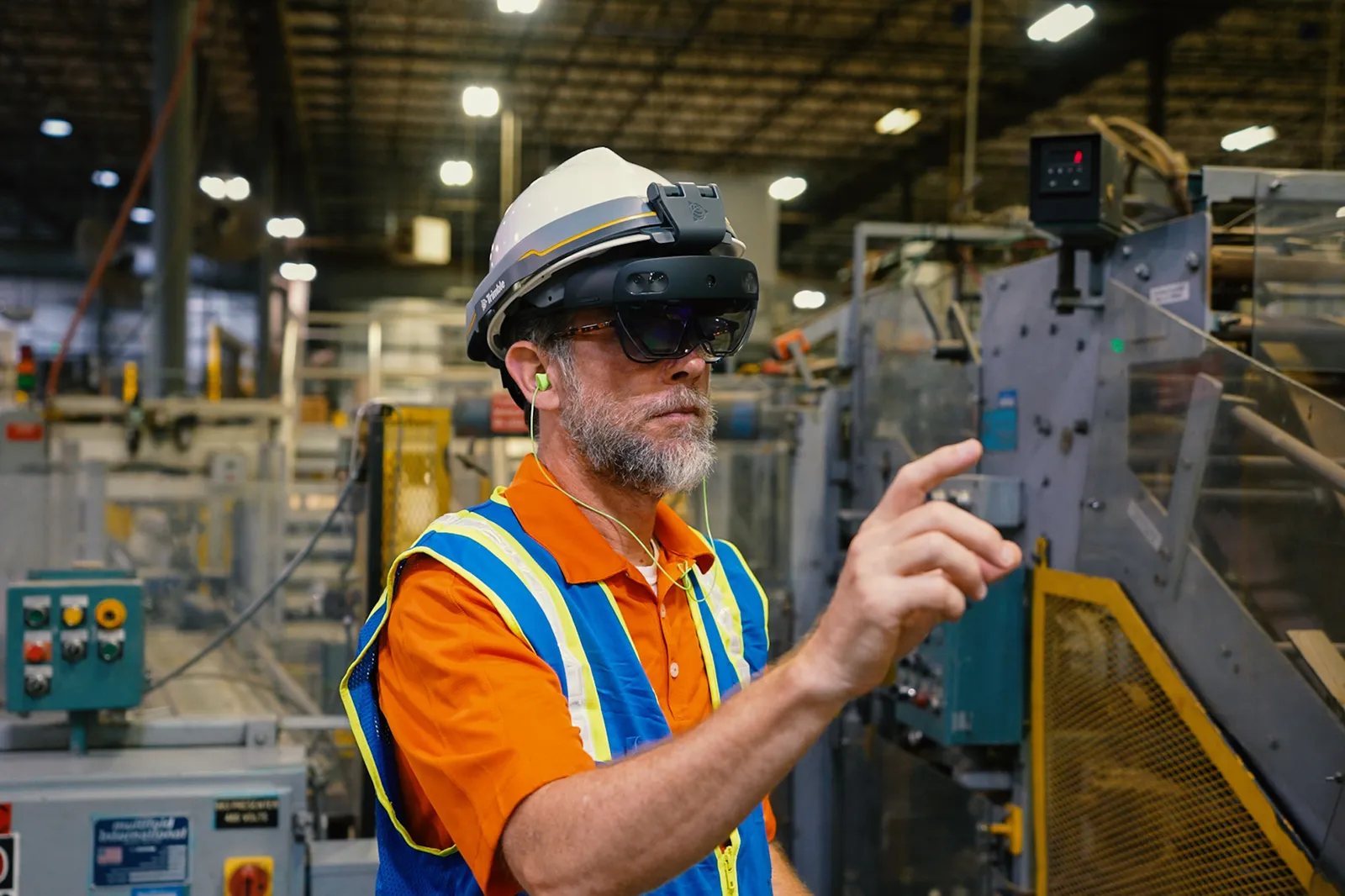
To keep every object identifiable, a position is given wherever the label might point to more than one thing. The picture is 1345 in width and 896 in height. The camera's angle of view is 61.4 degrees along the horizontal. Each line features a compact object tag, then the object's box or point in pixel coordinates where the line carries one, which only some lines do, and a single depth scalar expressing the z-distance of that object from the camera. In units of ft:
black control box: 10.07
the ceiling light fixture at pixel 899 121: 43.36
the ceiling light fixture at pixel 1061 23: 28.32
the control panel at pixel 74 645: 10.36
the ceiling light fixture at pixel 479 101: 30.42
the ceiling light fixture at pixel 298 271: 57.80
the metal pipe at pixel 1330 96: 25.95
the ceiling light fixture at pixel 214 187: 30.04
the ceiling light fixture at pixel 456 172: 42.16
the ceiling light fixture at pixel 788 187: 50.81
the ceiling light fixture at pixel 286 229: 50.70
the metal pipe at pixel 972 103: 22.71
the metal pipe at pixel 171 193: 31.27
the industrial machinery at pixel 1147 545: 8.16
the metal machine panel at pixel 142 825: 9.82
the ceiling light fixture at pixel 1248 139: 43.86
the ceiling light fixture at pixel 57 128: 58.03
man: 3.35
